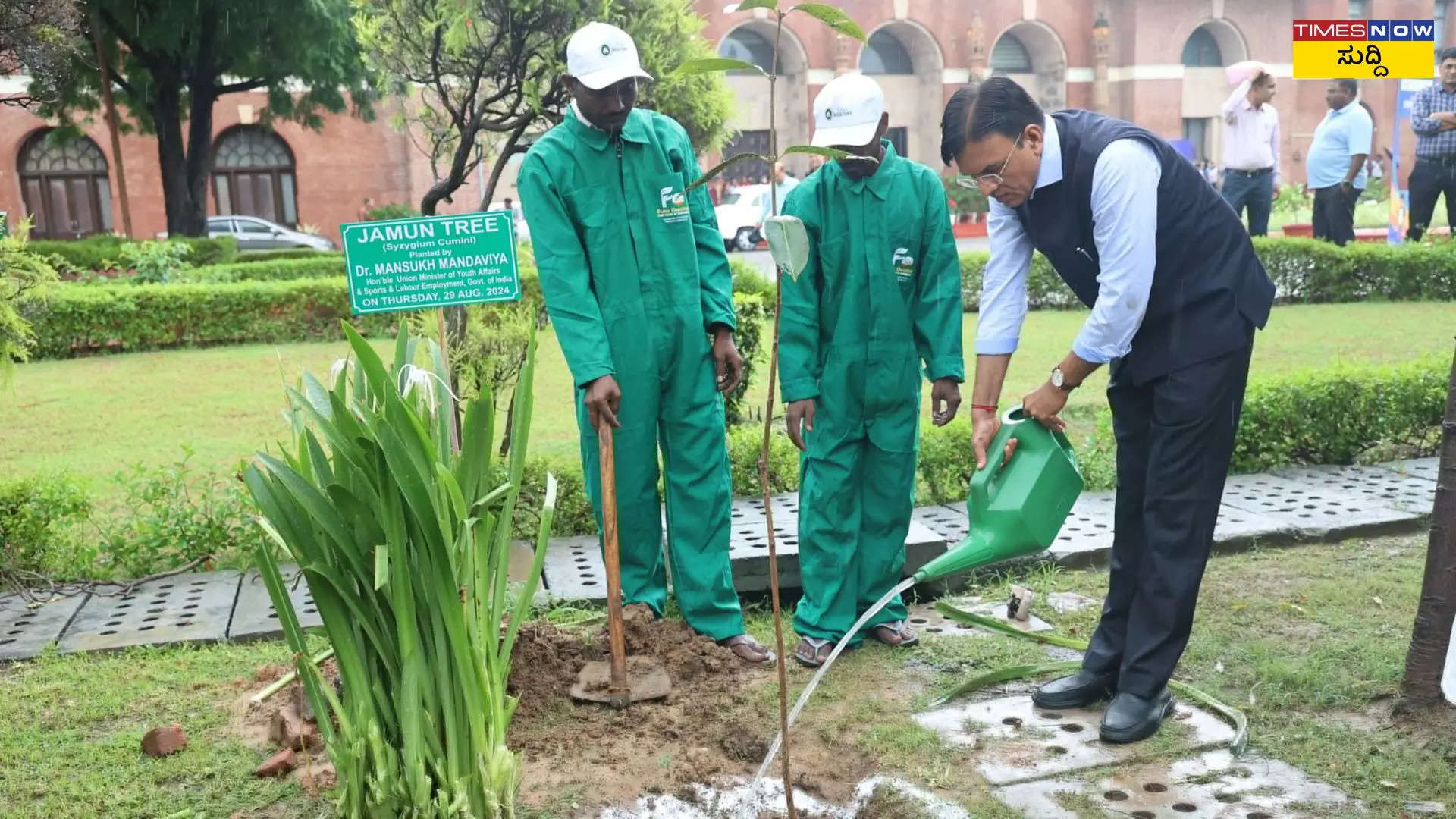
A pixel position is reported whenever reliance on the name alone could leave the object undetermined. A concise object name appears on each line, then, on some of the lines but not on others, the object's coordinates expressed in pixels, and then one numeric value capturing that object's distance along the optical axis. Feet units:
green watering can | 10.04
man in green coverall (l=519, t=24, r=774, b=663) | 11.50
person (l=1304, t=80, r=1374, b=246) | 36.29
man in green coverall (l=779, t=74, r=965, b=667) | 11.82
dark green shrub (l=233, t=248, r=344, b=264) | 56.85
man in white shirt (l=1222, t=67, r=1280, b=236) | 35.12
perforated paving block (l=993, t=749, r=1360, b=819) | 8.84
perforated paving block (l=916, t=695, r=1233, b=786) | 9.70
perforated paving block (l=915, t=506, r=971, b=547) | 15.20
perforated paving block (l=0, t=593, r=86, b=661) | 12.84
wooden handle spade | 10.74
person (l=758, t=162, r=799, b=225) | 75.62
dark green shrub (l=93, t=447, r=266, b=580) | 15.23
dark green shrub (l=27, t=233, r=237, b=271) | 49.62
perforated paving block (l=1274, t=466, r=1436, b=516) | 16.49
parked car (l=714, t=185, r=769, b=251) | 78.23
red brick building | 87.15
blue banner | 47.52
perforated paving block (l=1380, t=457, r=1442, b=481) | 17.93
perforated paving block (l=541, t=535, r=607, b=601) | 13.66
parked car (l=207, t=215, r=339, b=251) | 77.25
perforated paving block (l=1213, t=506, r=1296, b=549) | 15.23
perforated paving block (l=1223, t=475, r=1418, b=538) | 15.61
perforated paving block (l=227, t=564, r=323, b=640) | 13.09
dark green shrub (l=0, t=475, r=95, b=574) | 14.76
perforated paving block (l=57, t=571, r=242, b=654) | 12.93
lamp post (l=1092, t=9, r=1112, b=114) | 107.65
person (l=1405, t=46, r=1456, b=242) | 33.14
